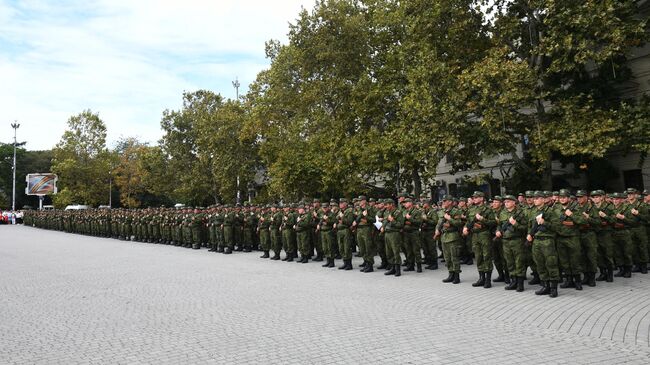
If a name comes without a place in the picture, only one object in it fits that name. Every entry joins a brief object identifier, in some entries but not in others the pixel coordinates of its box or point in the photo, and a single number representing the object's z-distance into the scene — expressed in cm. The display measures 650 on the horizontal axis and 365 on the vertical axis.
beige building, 2359
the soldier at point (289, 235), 1678
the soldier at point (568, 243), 1004
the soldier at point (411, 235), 1333
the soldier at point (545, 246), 941
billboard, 6203
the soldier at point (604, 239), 1117
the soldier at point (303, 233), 1622
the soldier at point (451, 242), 1134
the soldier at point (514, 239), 1005
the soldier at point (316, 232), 1659
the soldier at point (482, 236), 1066
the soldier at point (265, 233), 1808
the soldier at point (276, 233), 1760
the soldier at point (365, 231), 1371
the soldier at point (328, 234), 1506
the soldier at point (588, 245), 1062
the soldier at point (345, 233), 1427
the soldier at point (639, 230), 1194
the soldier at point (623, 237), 1162
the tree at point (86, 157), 5953
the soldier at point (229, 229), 2038
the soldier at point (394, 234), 1274
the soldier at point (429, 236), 1406
